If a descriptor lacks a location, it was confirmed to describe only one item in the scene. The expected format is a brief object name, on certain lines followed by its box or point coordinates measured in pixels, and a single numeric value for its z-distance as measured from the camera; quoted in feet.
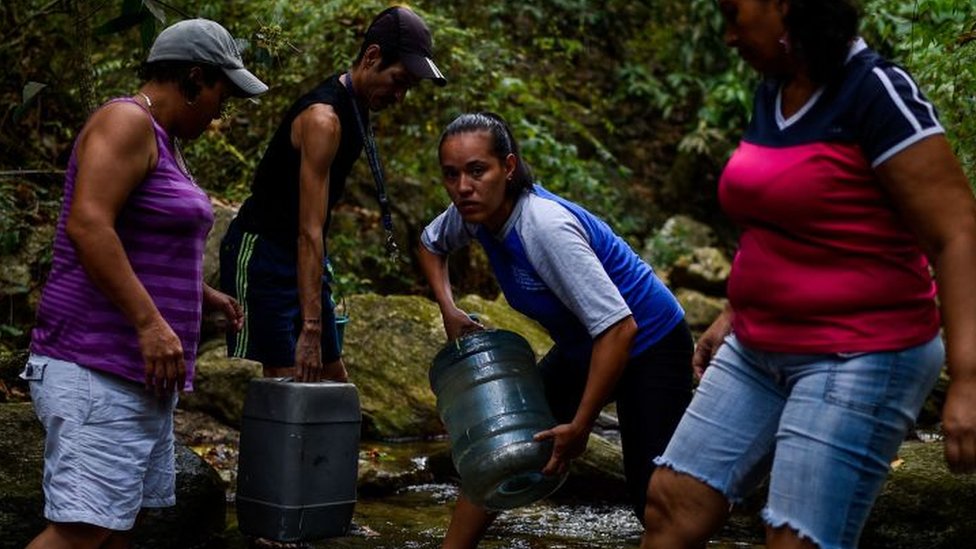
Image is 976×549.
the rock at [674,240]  45.19
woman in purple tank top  10.48
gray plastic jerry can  14.21
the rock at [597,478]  19.67
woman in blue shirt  12.03
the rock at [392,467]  19.93
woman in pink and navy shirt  8.17
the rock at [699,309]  39.22
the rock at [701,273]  43.32
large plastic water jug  12.57
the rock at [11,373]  18.63
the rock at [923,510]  16.43
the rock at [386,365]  24.39
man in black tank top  15.55
